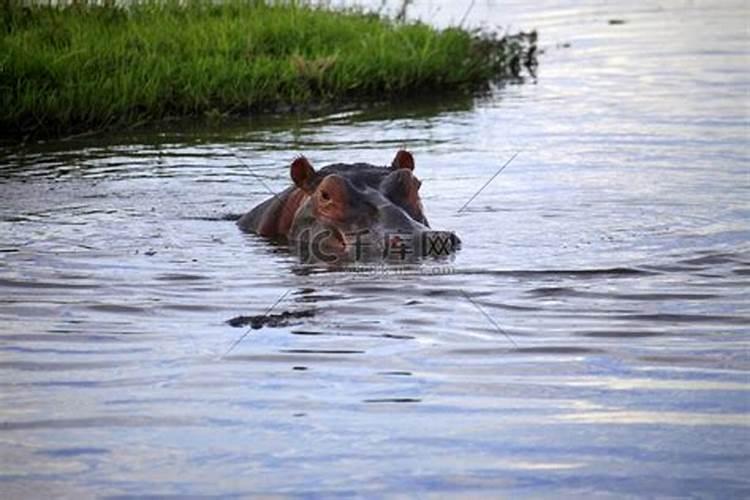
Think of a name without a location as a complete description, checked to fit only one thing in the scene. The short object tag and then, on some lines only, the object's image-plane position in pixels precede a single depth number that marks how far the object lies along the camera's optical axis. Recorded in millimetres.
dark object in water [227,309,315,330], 12000
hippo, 14555
